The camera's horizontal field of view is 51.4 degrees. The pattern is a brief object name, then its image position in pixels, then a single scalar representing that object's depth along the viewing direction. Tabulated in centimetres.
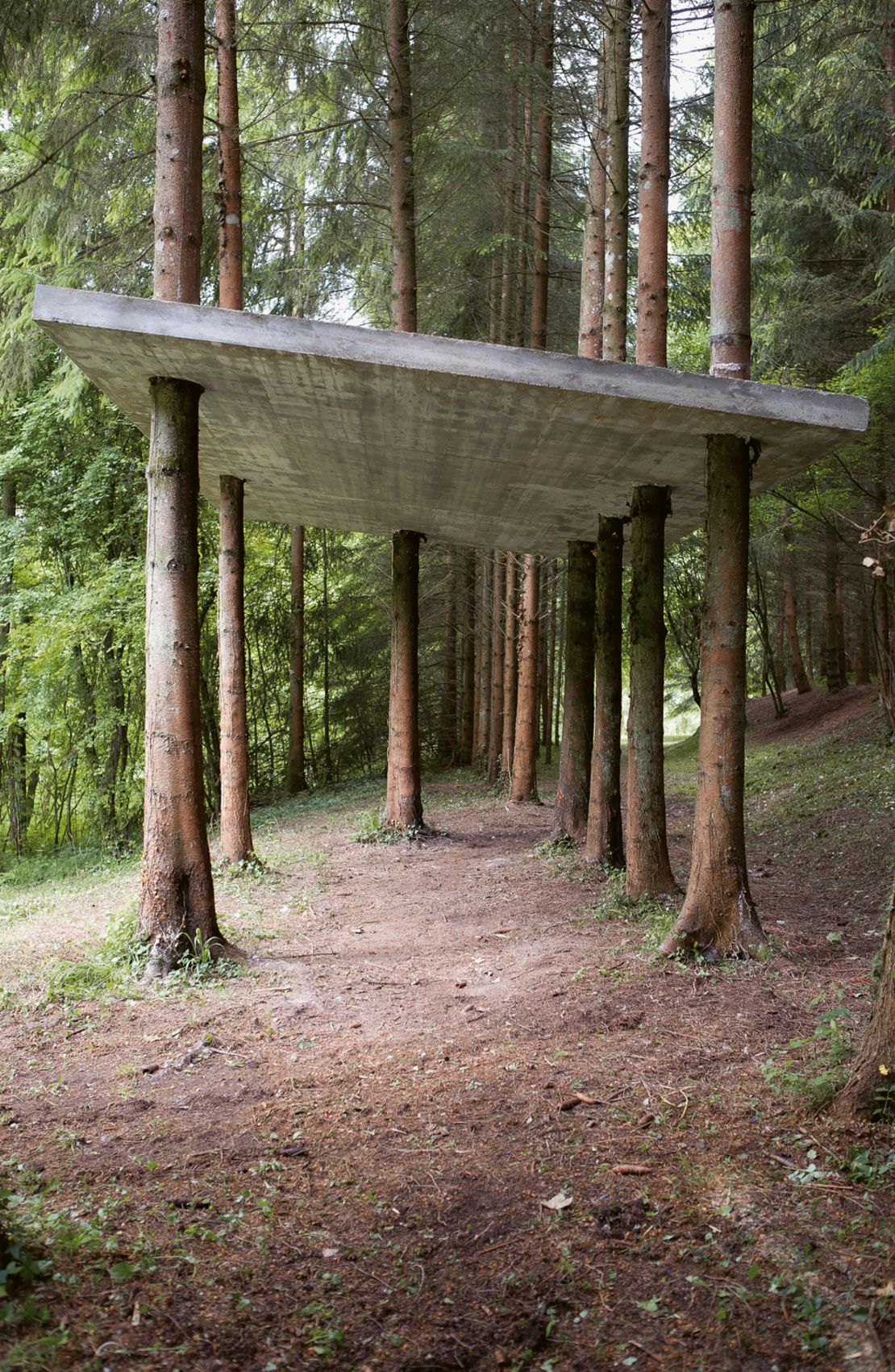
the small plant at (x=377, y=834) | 1266
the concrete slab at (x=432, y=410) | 613
